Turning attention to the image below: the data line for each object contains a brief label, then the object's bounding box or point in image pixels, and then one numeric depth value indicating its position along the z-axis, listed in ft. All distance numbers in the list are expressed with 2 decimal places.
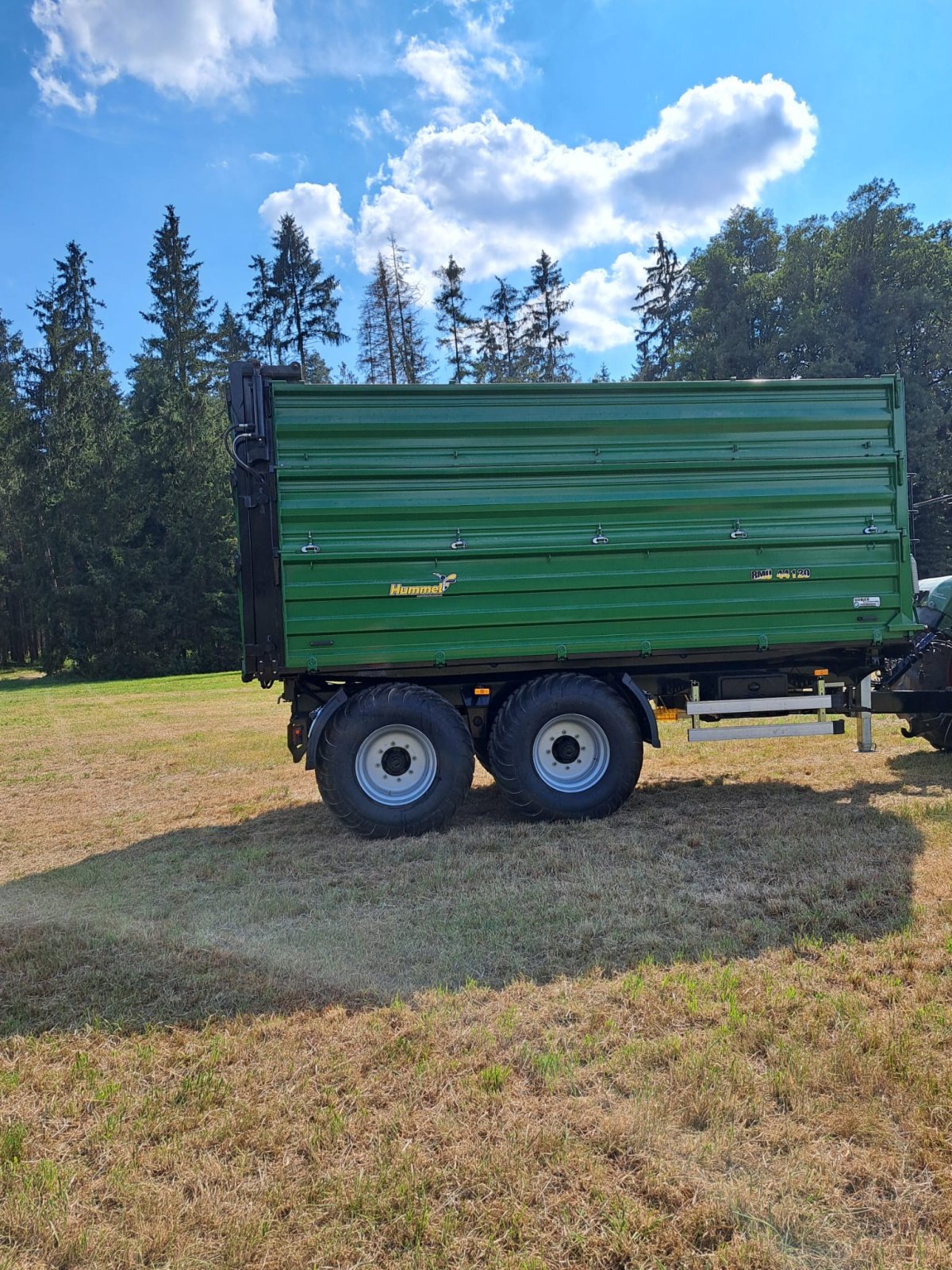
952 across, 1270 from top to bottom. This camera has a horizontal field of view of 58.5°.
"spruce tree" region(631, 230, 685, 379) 139.23
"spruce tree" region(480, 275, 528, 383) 134.41
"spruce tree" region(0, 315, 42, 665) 115.03
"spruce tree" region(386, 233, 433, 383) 112.88
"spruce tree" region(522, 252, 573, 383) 134.82
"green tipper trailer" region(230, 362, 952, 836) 20.24
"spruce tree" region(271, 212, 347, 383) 124.06
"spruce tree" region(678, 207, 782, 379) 114.01
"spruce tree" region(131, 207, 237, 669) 108.37
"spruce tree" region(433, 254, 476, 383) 124.57
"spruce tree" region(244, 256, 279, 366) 125.70
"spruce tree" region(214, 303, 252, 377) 124.06
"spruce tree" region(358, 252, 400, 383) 112.47
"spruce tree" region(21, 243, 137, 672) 105.50
